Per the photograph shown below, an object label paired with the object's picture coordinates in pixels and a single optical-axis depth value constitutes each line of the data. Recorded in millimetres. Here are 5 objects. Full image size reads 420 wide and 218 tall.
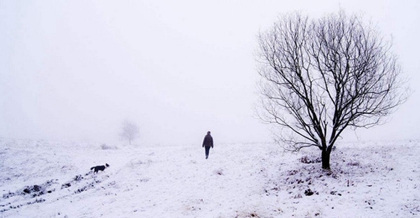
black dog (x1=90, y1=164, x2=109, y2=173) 22023
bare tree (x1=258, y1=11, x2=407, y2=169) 12883
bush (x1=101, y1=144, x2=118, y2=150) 35062
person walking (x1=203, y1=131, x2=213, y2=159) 23047
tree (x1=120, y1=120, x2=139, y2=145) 63406
